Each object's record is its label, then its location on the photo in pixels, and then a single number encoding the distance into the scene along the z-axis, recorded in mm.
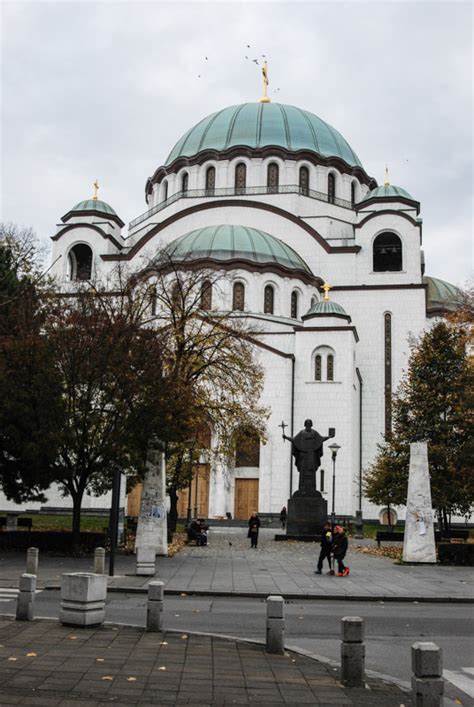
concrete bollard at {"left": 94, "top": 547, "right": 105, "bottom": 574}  17375
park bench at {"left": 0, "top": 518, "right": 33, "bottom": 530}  31116
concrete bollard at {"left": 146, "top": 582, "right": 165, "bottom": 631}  10812
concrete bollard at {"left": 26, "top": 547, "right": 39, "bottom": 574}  16867
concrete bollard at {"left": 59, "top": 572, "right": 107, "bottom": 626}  10984
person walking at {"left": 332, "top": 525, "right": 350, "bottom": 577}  20094
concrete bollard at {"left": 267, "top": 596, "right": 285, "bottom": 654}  9625
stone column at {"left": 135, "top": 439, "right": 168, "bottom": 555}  23438
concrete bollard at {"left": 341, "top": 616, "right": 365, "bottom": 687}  8227
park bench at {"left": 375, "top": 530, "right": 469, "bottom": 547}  31359
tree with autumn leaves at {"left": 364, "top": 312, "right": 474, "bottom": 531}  33188
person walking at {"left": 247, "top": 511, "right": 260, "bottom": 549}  27891
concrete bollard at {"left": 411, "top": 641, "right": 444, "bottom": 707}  6730
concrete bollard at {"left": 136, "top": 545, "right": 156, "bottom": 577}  18812
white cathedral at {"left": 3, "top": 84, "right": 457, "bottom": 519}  45219
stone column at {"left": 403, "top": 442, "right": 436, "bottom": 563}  23406
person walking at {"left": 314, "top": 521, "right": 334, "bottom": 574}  20281
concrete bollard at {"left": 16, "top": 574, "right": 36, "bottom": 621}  11406
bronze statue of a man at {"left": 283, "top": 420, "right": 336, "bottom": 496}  32750
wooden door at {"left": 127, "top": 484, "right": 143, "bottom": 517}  45728
